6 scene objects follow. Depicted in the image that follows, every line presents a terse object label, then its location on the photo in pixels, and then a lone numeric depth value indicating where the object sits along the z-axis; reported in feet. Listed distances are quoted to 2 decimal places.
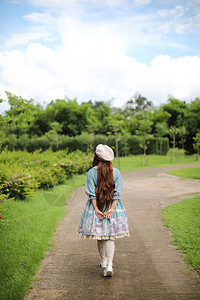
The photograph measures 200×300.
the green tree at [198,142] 84.82
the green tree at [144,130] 71.48
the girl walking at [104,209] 10.91
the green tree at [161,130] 94.29
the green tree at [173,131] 84.91
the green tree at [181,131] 89.98
